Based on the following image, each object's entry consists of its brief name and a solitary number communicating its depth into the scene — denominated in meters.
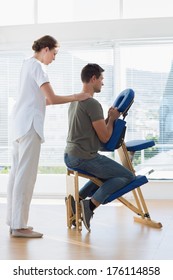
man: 4.09
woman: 3.89
